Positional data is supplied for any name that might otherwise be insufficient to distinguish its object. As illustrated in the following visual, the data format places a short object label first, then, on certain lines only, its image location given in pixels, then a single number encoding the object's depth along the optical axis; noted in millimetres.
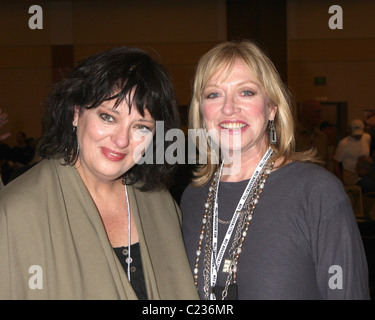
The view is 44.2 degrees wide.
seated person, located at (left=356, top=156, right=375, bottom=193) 4746
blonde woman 1837
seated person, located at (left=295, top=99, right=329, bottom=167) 5250
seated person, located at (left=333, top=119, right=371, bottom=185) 6828
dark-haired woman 1652
